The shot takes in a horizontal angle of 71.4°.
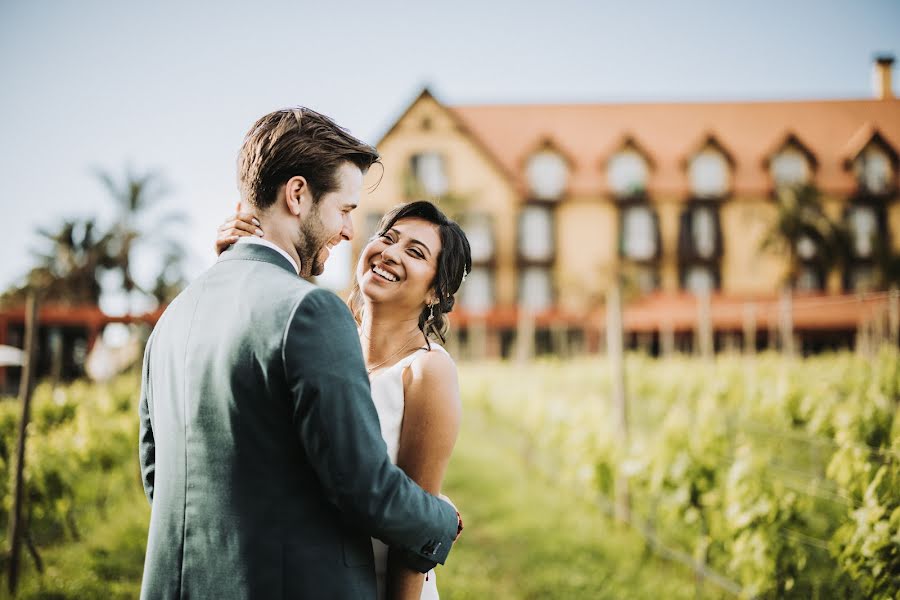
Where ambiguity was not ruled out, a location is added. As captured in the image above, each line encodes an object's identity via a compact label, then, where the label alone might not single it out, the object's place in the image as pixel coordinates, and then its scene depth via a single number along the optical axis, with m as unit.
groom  1.32
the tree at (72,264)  31.92
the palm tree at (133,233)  32.00
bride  1.68
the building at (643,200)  28.20
